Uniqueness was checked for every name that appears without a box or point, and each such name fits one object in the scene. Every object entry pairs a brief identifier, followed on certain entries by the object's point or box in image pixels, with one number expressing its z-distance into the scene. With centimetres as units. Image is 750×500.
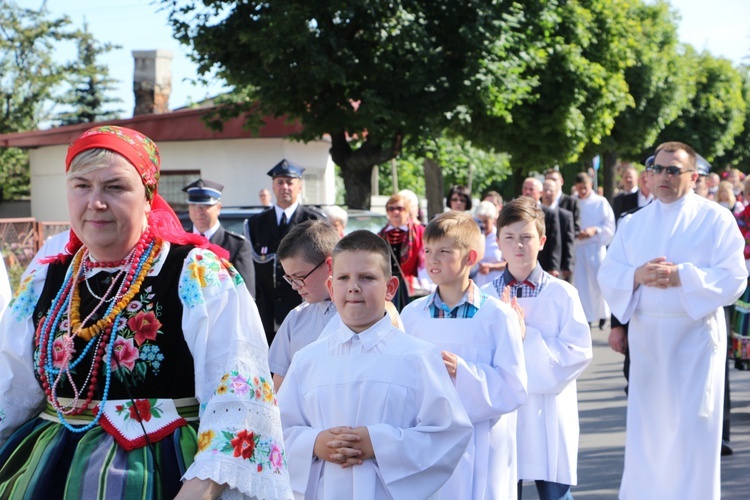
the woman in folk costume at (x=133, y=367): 274
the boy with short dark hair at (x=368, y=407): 375
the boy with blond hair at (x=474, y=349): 466
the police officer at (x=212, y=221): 836
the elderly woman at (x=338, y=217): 991
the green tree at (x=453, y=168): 2188
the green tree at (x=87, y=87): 4219
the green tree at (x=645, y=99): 3528
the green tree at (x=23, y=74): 3922
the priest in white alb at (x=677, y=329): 639
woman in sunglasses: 1042
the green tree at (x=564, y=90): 2380
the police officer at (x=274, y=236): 905
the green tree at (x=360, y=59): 1905
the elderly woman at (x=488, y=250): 1111
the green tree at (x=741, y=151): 5941
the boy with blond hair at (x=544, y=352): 563
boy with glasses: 493
